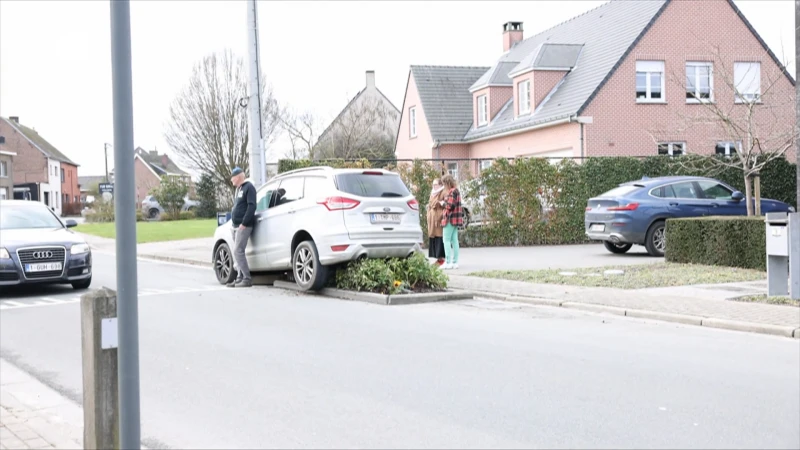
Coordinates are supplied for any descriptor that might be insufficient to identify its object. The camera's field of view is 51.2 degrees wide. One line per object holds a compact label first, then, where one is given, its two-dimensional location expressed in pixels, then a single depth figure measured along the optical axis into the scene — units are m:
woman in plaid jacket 15.62
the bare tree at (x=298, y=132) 50.94
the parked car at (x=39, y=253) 13.01
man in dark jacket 13.67
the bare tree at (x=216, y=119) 50.06
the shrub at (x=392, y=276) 12.09
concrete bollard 4.14
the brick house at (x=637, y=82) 31.09
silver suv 12.22
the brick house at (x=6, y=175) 76.31
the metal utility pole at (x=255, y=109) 17.08
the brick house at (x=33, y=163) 83.12
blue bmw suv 17.84
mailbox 10.90
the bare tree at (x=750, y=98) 30.83
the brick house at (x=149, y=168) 89.41
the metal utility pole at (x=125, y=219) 3.59
